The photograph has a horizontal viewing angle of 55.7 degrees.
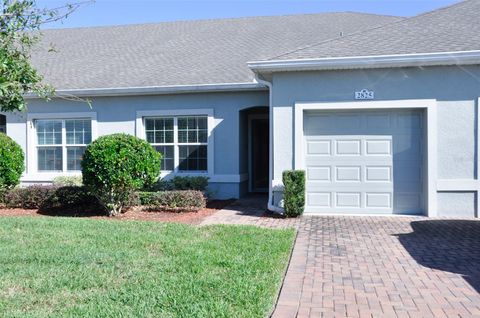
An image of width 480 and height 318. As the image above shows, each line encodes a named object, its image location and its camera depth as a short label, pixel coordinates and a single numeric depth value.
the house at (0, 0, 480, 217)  10.21
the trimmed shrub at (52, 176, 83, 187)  14.01
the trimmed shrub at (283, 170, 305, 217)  10.29
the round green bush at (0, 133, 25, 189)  12.02
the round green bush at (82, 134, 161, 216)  10.38
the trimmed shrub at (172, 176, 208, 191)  12.83
